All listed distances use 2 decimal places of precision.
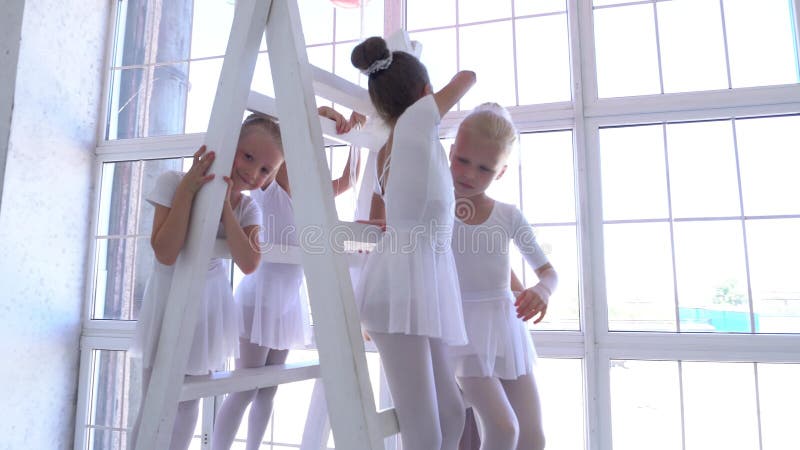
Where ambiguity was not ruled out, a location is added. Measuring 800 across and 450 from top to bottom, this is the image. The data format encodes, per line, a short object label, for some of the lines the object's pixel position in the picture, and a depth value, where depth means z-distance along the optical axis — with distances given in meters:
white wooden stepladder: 0.86
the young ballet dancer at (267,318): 1.23
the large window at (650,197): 1.75
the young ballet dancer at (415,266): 0.93
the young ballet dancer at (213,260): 0.93
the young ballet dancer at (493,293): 1.14
